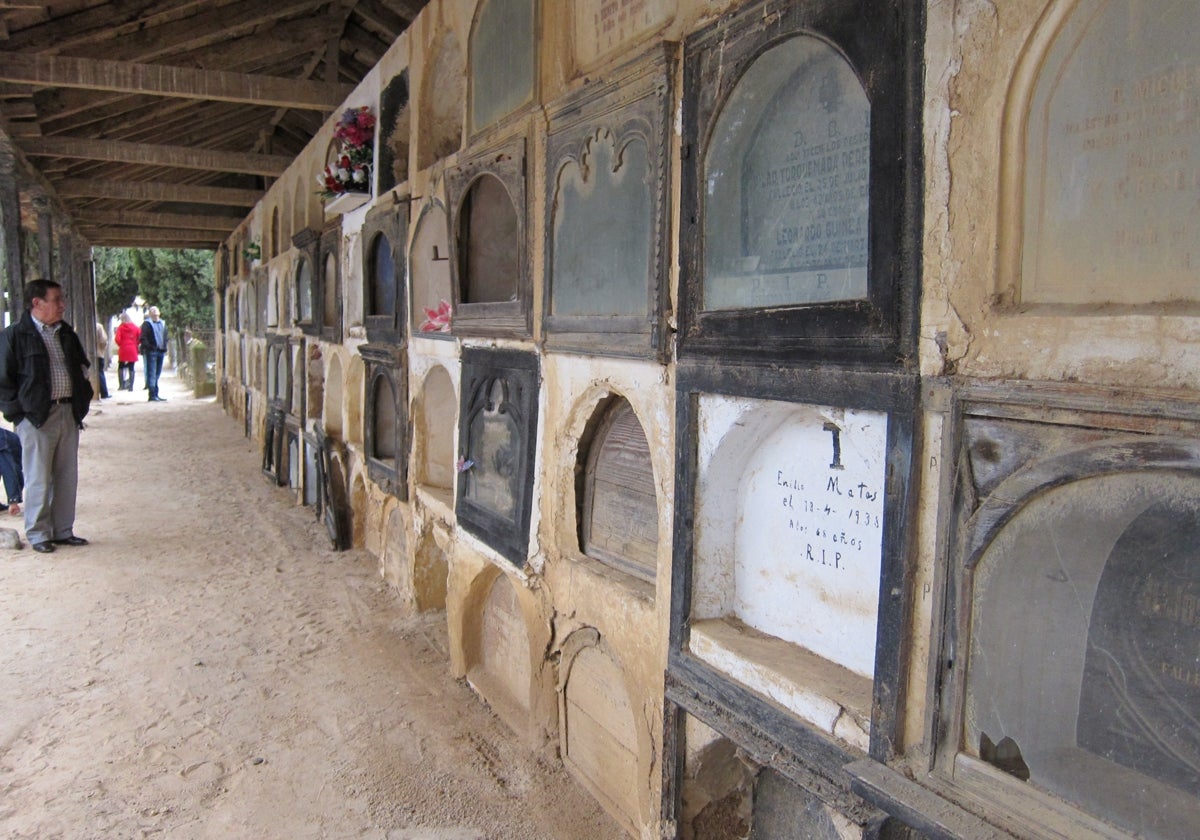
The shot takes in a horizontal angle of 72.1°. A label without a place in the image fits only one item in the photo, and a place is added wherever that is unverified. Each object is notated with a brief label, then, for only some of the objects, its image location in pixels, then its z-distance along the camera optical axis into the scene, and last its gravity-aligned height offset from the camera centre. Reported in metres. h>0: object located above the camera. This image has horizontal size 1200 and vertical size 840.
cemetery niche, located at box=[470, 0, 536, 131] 3.22 +1.18
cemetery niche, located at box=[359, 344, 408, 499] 4.84 -0.48
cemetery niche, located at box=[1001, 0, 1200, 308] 1.20 +0.30
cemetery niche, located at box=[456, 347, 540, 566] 3.24 -0.44
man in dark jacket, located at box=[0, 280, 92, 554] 5.51 -0.42
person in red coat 18.80 -0.06
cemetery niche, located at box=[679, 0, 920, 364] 1.63 +0.36
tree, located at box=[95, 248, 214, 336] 24.02 +1.76
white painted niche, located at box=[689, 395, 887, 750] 1.86 -0.53
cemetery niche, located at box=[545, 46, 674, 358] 2.39 +0.43
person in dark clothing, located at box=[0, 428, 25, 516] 6.61 -1.04
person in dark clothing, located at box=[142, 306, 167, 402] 17.56 -0.20
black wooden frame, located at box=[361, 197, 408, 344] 4.82 +0.48
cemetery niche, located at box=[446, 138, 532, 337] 3.72 +0.46
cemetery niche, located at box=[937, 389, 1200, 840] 1.22 -0.44
